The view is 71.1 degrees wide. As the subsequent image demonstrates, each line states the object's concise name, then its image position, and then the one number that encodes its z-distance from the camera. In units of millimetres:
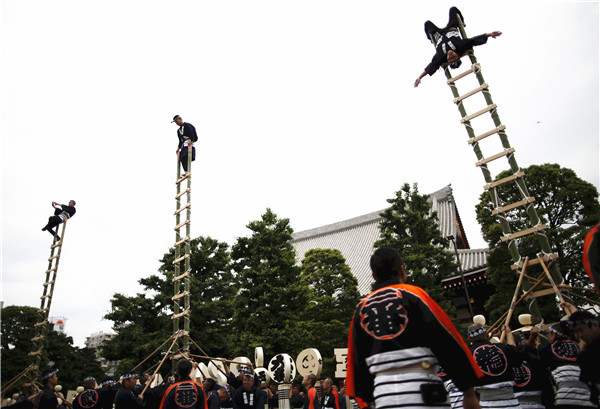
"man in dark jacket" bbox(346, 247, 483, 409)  2289
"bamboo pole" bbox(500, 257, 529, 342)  4714
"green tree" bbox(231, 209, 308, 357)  15812
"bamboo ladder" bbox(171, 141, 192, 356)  9242
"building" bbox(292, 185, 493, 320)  20344
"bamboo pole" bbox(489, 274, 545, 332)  5584
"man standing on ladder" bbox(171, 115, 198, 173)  10633
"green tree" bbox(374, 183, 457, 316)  15812
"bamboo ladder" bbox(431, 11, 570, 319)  6352
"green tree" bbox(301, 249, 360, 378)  17969
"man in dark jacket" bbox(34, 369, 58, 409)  6625
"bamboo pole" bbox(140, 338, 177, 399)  6956
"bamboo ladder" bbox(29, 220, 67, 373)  12281
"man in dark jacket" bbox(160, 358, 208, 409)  5680
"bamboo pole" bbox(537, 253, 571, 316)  5766
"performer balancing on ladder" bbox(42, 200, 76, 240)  13219
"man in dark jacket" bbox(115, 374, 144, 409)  6105
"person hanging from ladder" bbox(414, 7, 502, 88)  7613
